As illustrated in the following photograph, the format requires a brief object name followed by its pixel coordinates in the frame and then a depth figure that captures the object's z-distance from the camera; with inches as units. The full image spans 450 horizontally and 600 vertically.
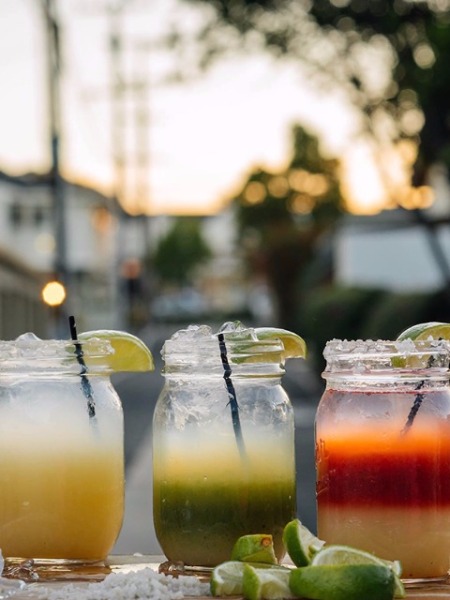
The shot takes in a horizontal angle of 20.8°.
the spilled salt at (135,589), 70.9
